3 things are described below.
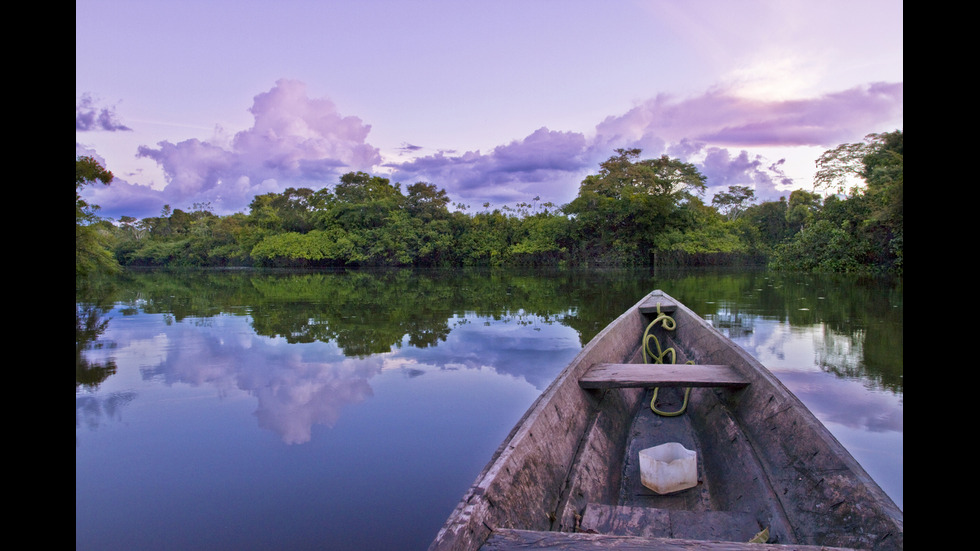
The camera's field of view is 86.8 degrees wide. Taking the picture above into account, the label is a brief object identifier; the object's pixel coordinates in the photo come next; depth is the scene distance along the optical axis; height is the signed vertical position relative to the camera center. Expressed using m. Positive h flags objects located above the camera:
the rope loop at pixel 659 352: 2.82 -0.60
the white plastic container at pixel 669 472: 2.00 -0.78
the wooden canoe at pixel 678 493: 1.27 -0.67
